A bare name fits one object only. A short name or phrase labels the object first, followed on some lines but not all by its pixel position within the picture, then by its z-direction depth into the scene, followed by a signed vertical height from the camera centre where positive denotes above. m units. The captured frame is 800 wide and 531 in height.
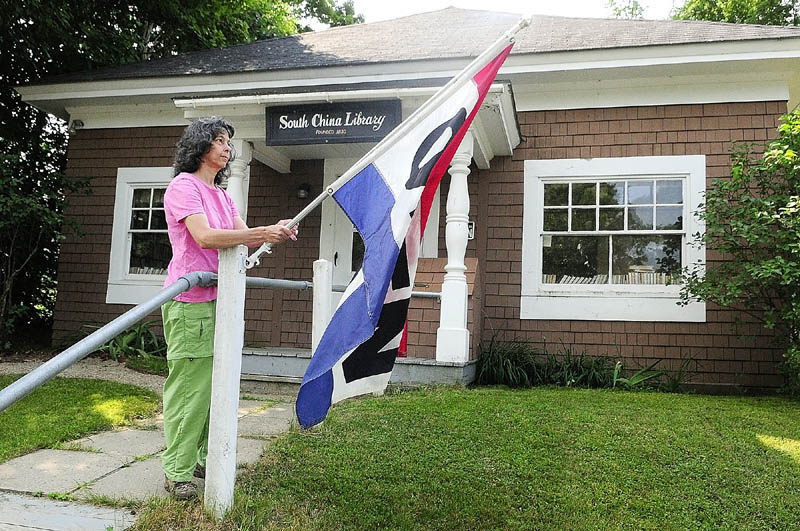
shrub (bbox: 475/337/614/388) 6.48 -0.60
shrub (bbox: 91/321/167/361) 7.27 -0.62
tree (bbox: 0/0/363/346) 7.74 +3.66
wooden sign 6.16 +1.81
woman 2.38 -0.15
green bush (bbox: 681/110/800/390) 5.39 +0.76
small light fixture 7.80 +1.38
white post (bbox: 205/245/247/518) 2.24 -0.33
